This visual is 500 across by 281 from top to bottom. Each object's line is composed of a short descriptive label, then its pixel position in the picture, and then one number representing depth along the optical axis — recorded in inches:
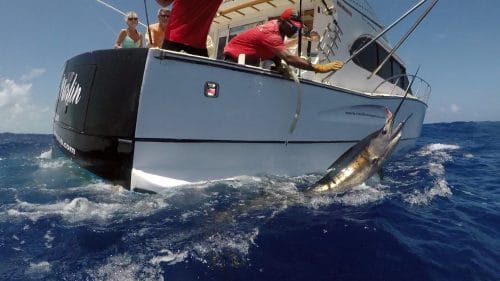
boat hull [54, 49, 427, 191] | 126.1
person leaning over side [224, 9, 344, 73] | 157.9
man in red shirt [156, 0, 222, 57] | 143.2
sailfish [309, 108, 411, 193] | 144.8
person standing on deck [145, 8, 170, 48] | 204.4
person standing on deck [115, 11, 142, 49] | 212.7
